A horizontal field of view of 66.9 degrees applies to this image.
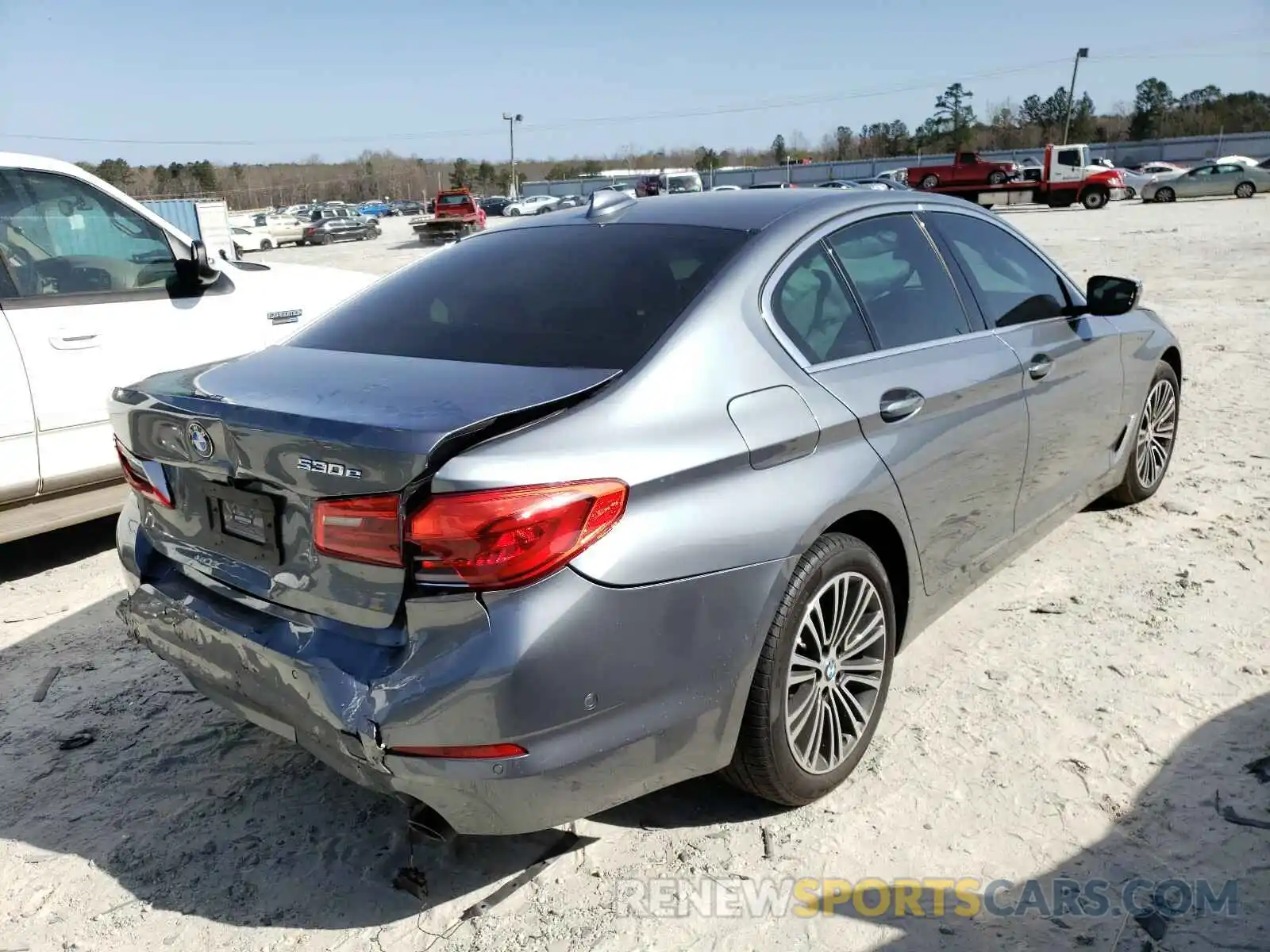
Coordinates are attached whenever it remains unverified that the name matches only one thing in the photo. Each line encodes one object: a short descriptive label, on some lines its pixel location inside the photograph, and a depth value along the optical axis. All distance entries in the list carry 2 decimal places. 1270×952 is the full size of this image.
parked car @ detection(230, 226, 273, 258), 38.94
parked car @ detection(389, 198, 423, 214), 76.64
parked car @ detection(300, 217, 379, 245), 42.12
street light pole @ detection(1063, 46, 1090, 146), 68.94
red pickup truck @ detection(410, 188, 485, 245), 35.78
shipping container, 22.78
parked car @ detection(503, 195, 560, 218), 46.59
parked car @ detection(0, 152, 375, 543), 4.46
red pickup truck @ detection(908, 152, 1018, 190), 38.94
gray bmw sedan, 2.00
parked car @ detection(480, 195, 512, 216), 55.31
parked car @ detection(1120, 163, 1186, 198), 41.06
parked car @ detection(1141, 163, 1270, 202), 35.59
